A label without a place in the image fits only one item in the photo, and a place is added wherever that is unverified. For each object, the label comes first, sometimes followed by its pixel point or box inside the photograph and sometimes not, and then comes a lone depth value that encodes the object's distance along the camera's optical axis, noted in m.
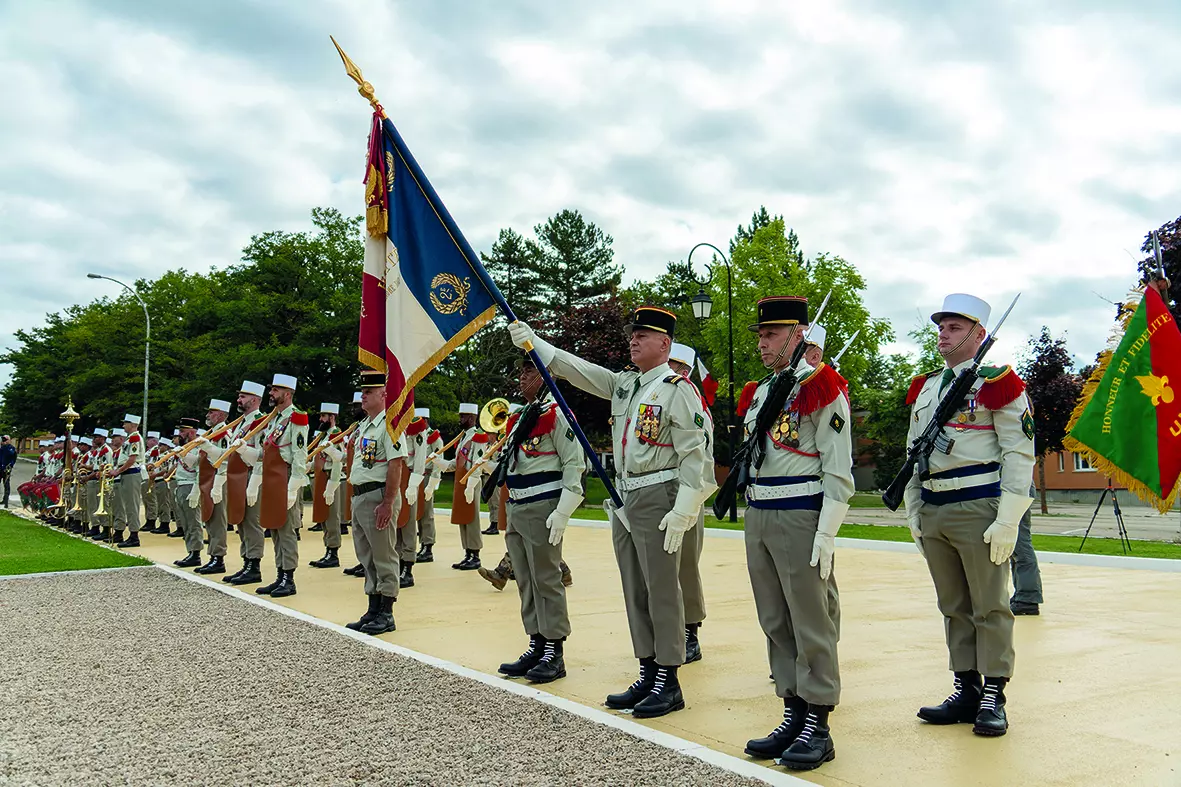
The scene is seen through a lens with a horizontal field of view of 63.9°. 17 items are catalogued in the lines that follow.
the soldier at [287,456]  10.38
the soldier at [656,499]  5.26
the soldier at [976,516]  4.81
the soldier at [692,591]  6.73
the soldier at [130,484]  17.25
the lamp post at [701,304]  19.98
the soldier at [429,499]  13.68
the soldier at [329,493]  13.15
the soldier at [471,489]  12.31
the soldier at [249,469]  10.80
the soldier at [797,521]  4.44
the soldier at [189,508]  12.94
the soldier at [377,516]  8.01
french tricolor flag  6.54
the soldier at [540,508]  6.32
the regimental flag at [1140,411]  8.14
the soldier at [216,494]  11.67
